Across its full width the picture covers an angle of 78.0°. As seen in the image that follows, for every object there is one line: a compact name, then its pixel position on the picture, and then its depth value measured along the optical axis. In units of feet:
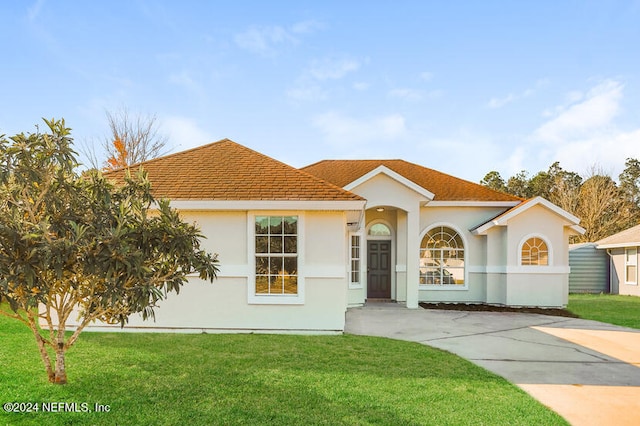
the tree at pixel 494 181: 141.59
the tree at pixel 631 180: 139.03
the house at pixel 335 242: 30.12
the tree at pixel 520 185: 135.33
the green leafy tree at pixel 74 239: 14.52
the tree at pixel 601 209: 103.60
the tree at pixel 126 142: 91.25
